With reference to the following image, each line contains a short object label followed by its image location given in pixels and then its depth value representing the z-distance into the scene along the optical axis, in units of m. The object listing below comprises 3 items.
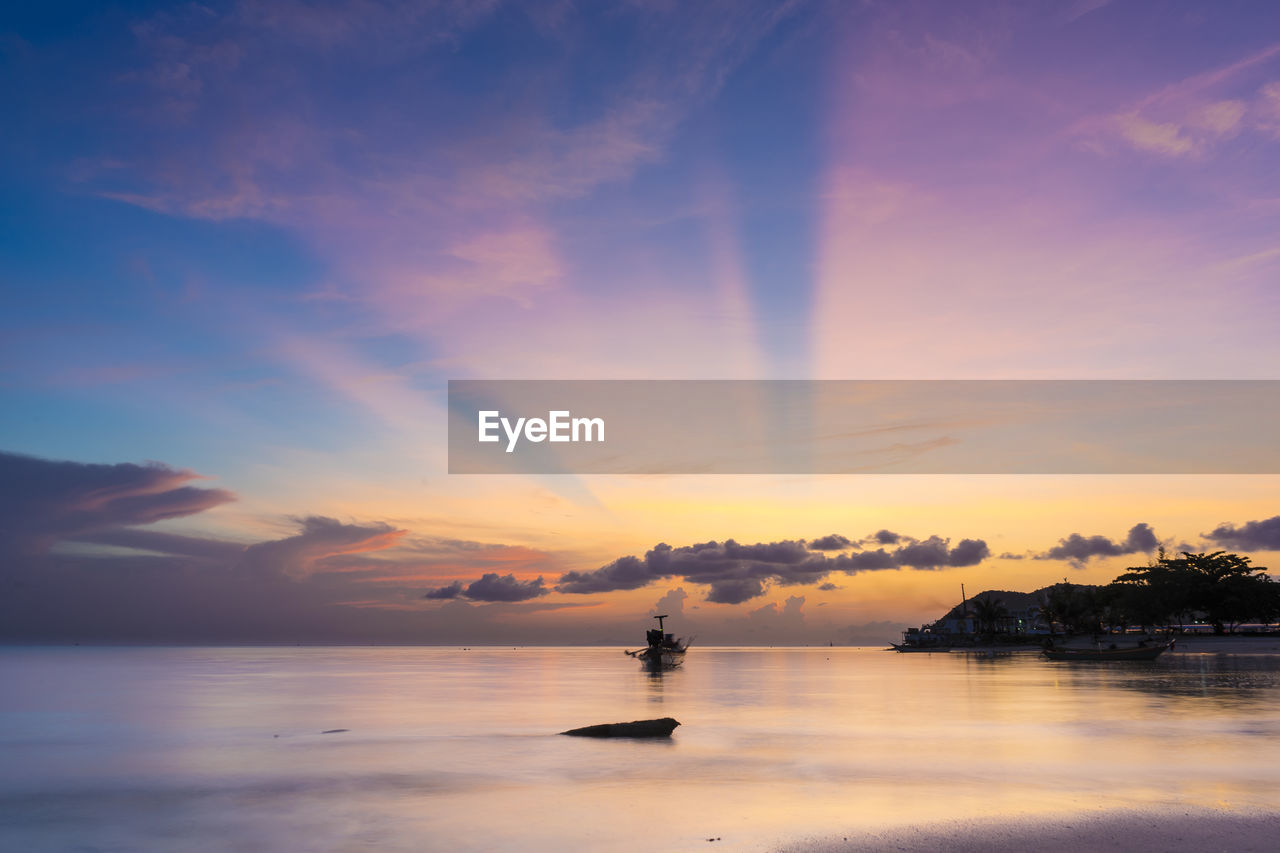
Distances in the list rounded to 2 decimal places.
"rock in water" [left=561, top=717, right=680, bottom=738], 38.66
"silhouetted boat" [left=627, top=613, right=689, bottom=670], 138.12
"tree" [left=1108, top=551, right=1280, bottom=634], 148.38
